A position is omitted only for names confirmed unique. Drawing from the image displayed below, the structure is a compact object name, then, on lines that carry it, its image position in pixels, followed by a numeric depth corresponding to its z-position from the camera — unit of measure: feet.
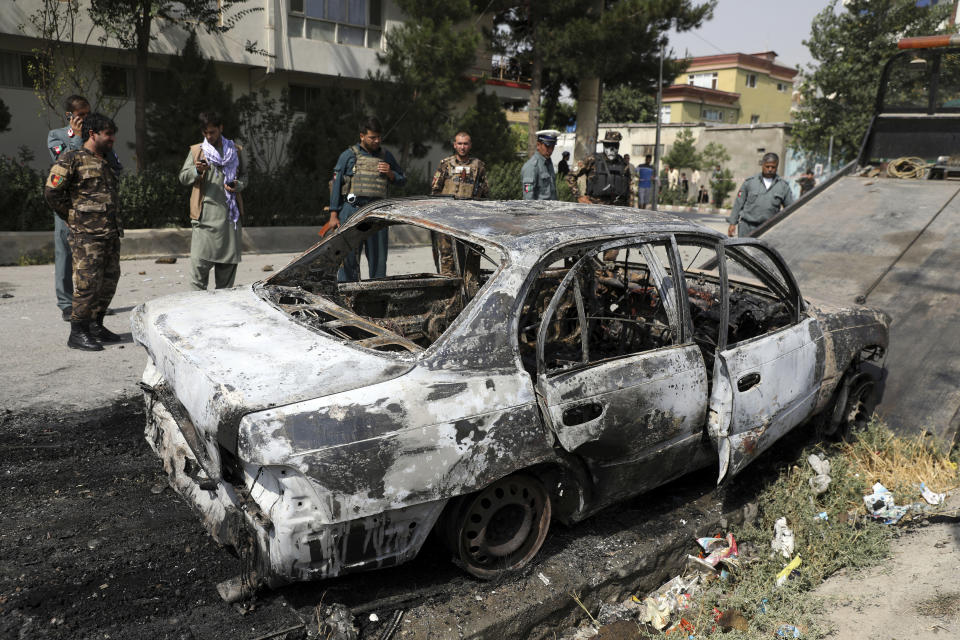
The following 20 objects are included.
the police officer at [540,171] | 25.99
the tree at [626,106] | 127.54
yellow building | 142.41
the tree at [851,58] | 60.54
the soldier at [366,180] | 21.58
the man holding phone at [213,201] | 19.06
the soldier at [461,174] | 24.18
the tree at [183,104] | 41.88
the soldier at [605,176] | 28.78
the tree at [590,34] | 48.39
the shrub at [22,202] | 31.89
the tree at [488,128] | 51.24
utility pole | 59.41
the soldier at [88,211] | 17.78
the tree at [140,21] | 37.27
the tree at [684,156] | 104.27
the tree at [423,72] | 45.60
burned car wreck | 7.54
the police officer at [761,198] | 26.02
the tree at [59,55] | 37.93
